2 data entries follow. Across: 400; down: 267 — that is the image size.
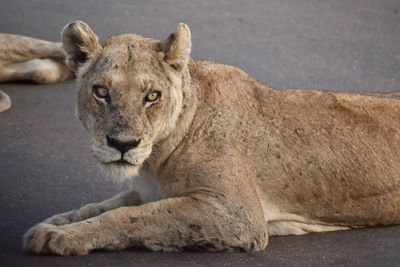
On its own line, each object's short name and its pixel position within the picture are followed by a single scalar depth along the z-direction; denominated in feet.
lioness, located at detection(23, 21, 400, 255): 44.78
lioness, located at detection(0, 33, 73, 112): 71.20
